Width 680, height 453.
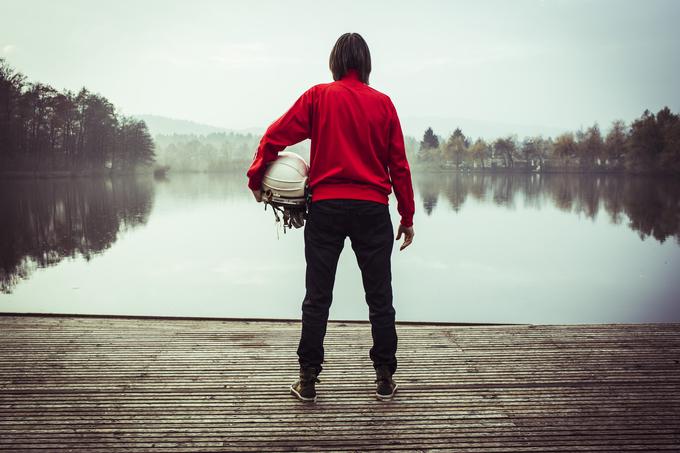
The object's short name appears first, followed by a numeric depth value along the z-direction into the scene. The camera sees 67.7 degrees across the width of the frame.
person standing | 2.44
